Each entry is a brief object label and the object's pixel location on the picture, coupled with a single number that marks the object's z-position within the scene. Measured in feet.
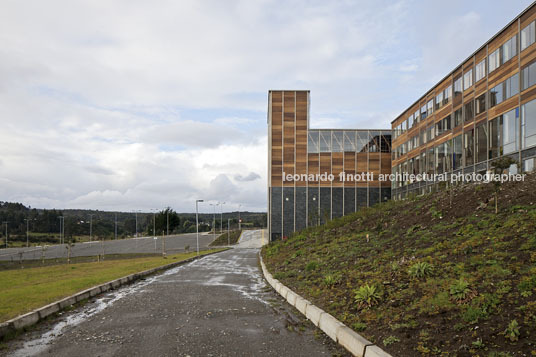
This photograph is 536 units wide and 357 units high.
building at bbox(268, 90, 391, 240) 198.49
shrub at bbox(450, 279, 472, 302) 23.61
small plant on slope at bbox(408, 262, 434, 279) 30.22
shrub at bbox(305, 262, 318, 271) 51.08
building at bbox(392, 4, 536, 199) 94.84
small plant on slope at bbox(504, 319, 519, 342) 18.12
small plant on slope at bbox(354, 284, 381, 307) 28.14
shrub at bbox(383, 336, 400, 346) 20.94
